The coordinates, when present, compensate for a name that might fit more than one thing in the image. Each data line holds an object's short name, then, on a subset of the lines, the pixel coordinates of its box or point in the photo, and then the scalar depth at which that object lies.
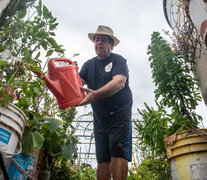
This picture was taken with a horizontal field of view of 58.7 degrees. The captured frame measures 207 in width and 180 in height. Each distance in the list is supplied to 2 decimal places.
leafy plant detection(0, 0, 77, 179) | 0.99
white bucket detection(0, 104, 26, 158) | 0.72
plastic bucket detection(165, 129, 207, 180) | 1.39
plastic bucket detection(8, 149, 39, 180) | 1.16
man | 1.36
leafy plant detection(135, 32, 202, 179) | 1.84
